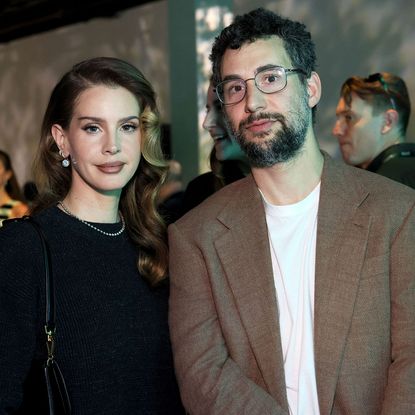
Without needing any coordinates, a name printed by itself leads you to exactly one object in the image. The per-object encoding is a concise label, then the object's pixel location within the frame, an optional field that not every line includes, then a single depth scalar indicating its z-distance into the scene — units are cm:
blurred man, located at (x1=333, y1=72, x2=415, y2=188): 364
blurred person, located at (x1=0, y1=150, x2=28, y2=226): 494
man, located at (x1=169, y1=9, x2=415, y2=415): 180
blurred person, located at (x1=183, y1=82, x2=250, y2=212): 291
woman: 193
